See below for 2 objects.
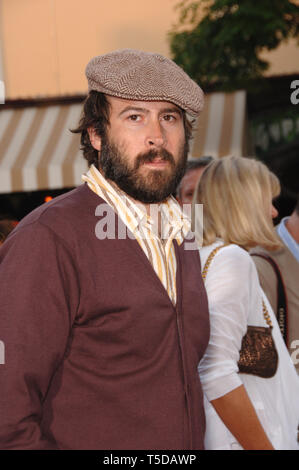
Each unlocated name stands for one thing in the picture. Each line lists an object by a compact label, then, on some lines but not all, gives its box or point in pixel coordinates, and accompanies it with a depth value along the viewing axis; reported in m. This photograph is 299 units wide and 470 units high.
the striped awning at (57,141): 6.15
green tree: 6.86
